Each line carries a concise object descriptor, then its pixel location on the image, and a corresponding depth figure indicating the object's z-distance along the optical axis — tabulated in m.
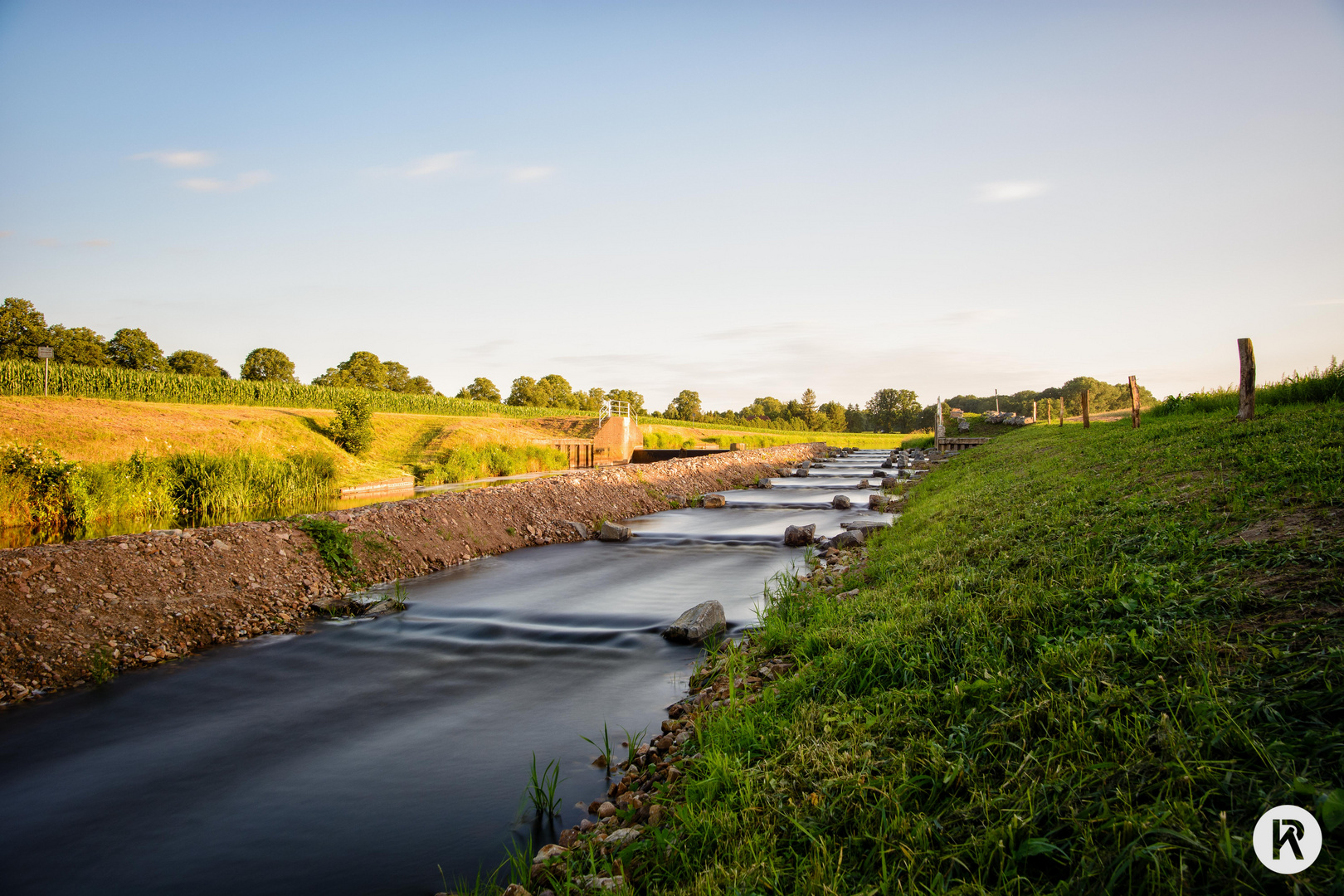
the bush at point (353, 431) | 37.09
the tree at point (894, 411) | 124.56
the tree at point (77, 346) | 71.44
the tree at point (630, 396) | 99.01
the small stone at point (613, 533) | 16.33
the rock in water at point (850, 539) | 12.86
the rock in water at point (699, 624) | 8.34
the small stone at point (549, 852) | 3.71
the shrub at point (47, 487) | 17.12
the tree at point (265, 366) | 89.06
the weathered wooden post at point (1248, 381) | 11.70
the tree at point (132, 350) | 79.56
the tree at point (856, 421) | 134.12
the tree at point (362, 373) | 94.12
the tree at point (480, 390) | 109.73
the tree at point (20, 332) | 69.62
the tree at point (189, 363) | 84.12
